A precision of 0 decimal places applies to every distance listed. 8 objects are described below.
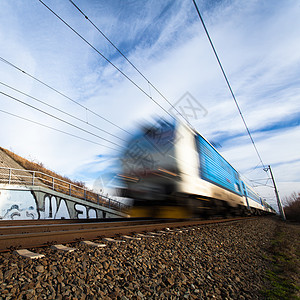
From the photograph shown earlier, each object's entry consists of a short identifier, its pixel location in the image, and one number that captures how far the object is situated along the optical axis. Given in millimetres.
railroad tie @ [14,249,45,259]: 2195
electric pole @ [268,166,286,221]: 26294
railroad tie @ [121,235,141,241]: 3597
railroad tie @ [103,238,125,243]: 3223
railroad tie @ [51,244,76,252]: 2521
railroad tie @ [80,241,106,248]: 2878
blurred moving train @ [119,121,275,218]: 6074
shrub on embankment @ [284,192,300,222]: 31003
